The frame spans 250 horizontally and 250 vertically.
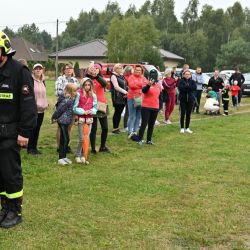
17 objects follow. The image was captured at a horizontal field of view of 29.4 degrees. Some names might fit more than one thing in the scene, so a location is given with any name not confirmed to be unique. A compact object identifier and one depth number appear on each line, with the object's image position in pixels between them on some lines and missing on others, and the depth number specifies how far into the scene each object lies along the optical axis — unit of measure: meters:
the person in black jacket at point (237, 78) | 20.35
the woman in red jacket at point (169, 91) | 14.84
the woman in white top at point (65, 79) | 9.55
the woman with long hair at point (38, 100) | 9.05
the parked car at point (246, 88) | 26.27
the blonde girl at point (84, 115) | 8.50
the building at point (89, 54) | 73.31
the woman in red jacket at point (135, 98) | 11.55
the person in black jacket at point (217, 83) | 18.00
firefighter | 5.05
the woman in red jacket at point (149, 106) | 10.59
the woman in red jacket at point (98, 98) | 9.38
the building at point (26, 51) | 82.46
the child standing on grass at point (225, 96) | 17.78
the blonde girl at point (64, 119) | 8.34
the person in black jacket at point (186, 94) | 12.54
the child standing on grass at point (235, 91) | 19.75
